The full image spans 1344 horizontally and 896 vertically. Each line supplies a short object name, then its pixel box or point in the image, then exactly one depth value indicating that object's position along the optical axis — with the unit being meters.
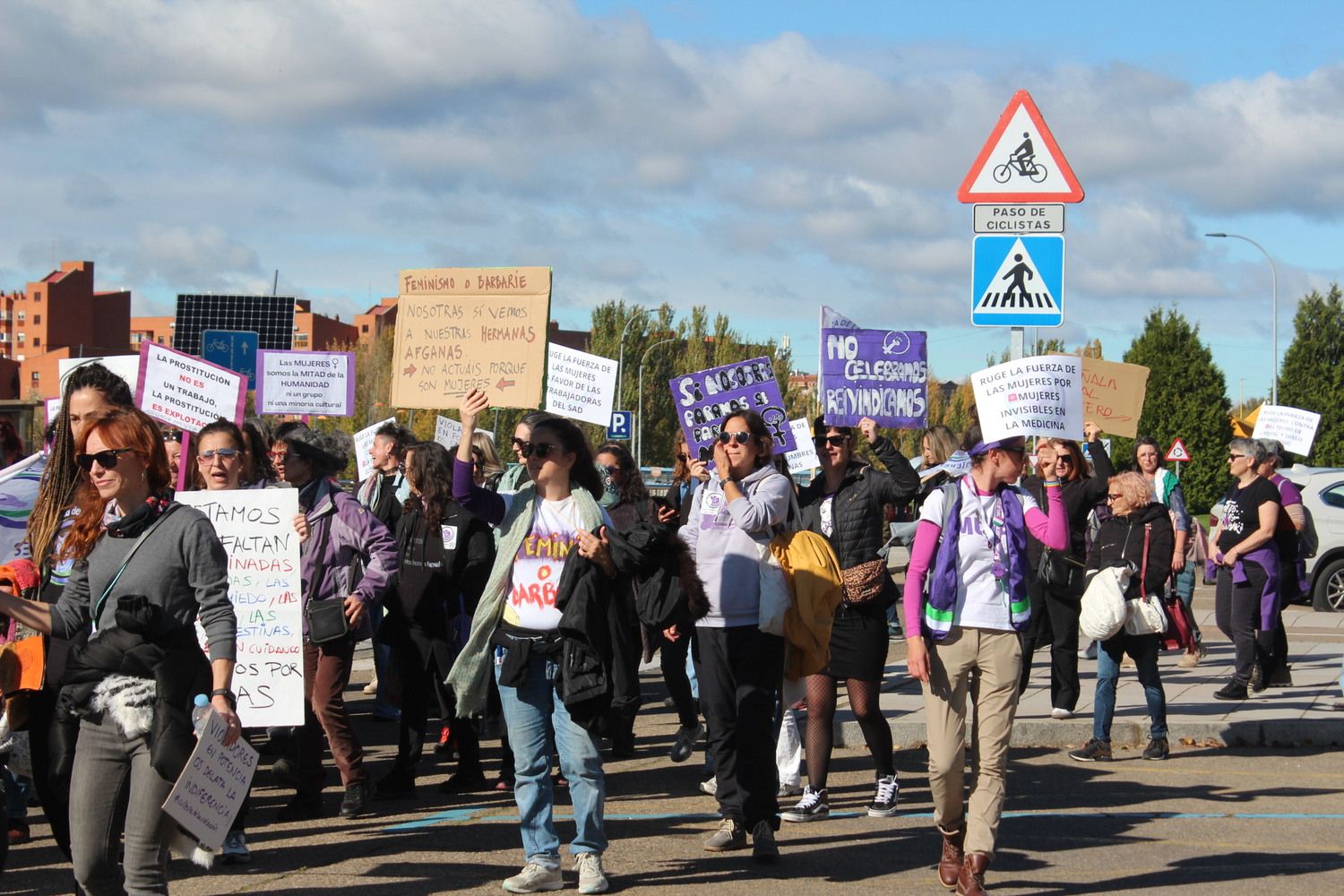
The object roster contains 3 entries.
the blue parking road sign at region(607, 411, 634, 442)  38.84
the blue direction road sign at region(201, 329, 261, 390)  15.80
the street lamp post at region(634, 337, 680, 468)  70.69
